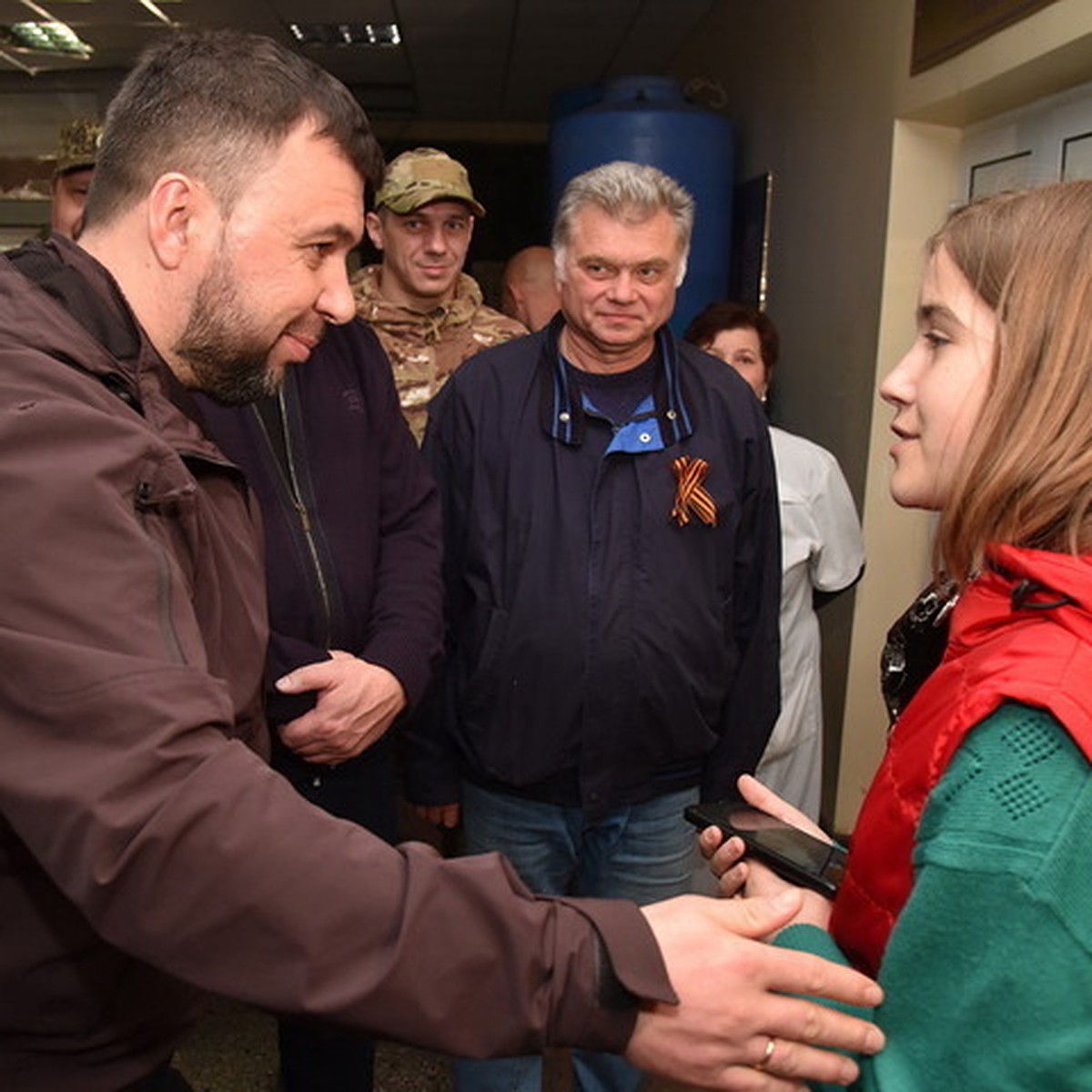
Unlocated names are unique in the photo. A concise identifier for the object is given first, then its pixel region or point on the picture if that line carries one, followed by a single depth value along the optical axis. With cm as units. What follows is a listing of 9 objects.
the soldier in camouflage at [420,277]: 273
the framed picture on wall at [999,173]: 281
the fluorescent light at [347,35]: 647
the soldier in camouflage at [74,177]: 296
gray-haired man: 202
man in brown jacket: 82
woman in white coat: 271
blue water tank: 462
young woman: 81
